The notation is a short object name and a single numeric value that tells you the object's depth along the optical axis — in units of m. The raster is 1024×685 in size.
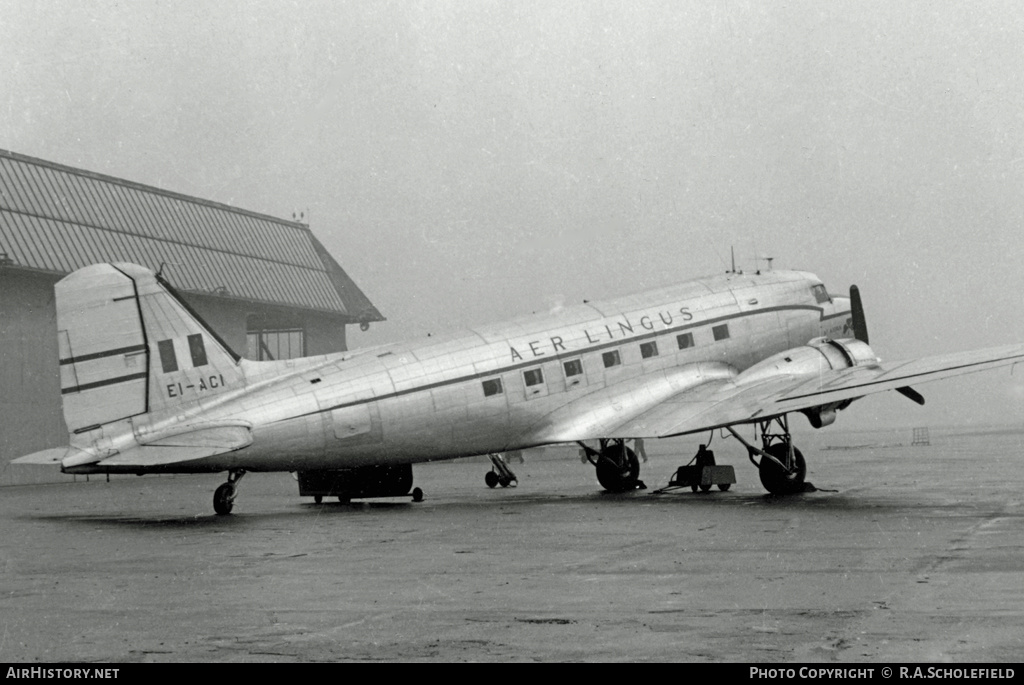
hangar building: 45.78
